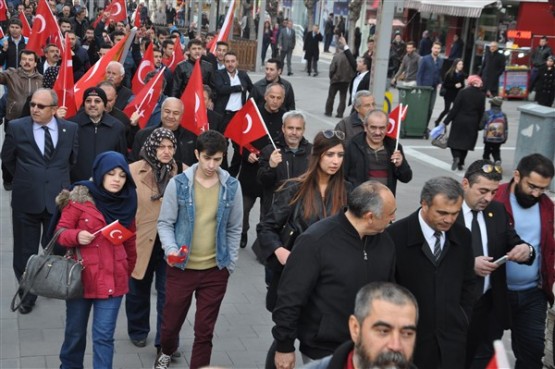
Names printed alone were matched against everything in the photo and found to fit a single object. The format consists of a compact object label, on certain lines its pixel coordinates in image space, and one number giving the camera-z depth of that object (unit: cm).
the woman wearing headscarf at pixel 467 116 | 1474
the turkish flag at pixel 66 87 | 952
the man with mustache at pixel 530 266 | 595
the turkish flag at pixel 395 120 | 873
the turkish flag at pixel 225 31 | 1402
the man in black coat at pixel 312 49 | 3098
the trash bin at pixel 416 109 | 1845
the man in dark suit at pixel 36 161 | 733
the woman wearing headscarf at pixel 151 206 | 661
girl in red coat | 574
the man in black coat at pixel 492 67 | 2495
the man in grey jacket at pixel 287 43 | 3112
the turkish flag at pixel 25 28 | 1532
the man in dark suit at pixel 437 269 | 491
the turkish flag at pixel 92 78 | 1002
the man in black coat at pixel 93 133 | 787
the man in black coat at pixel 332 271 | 461
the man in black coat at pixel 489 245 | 554
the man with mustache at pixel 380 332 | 327
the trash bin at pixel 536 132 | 1391
